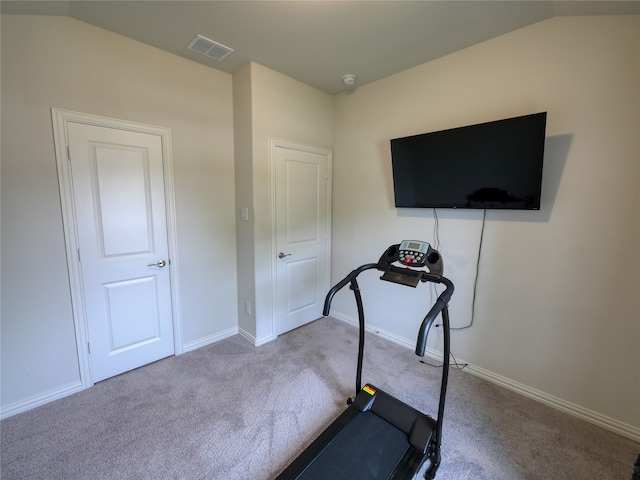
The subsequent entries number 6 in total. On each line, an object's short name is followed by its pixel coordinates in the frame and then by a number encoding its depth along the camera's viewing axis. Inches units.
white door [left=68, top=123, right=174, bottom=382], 83.0
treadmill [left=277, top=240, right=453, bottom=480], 56.6
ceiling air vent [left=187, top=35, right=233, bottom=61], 86.3
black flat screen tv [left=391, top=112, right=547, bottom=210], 74.3
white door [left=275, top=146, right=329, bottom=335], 116.0
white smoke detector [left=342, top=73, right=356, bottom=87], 108.6
